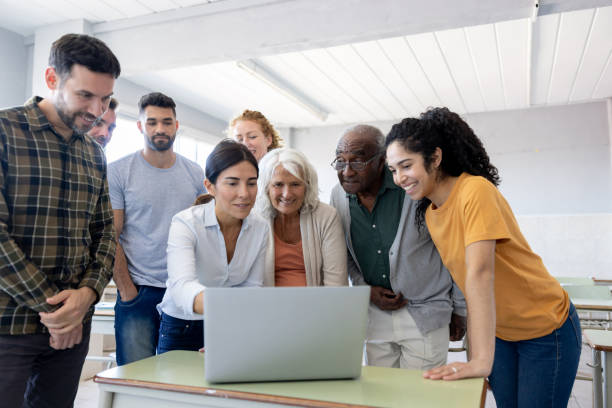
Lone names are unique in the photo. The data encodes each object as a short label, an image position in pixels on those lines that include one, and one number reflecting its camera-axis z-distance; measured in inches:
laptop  39.2
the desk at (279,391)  39.8
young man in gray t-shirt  76.9
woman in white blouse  61.9
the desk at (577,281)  170.4
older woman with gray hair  69.6
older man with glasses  67.6
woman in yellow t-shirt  49.0
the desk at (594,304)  120.0
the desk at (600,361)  76.8
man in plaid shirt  48.5
